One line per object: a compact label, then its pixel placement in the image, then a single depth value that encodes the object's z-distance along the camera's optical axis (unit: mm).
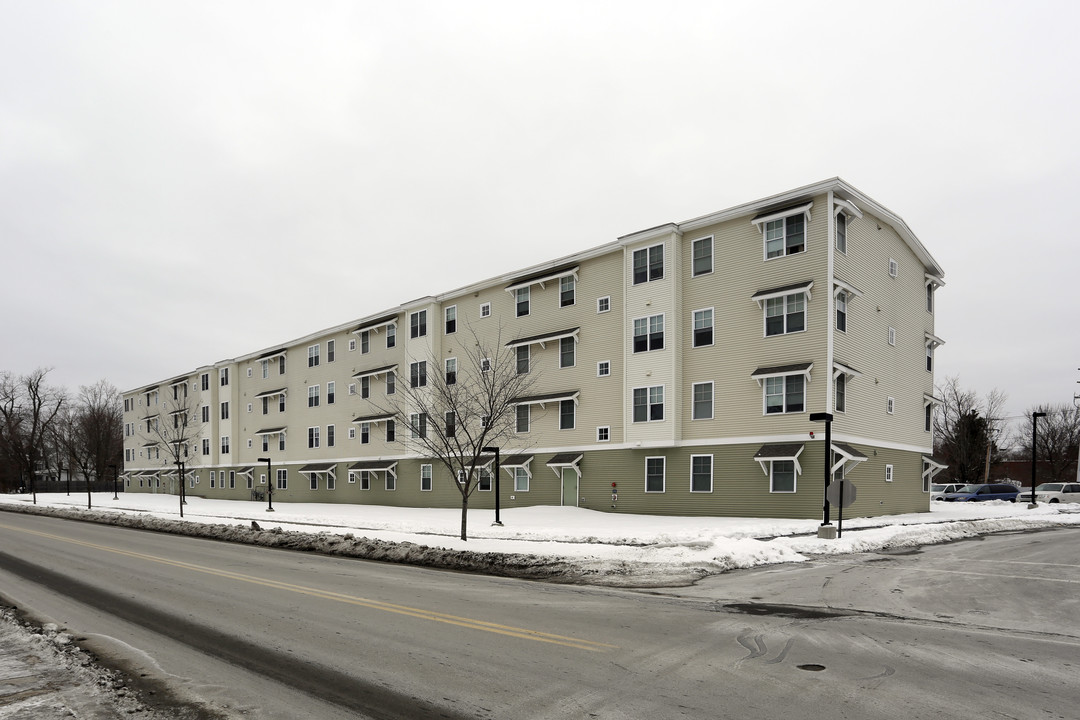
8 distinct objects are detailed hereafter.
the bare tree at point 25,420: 90062
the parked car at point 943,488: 50012
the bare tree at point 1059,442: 75438
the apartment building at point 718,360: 27172
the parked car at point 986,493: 43875
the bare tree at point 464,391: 36406
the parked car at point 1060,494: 45062
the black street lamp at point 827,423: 19969
